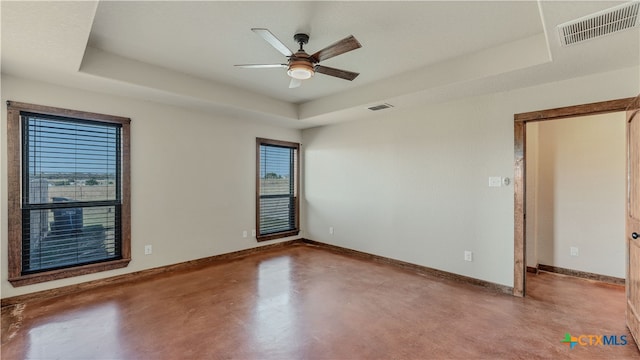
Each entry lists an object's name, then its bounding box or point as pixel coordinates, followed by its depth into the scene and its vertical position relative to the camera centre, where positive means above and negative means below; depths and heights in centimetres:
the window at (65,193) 304 -16
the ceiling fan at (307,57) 221 +107
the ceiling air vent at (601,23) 188 +111
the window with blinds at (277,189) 539 -21
